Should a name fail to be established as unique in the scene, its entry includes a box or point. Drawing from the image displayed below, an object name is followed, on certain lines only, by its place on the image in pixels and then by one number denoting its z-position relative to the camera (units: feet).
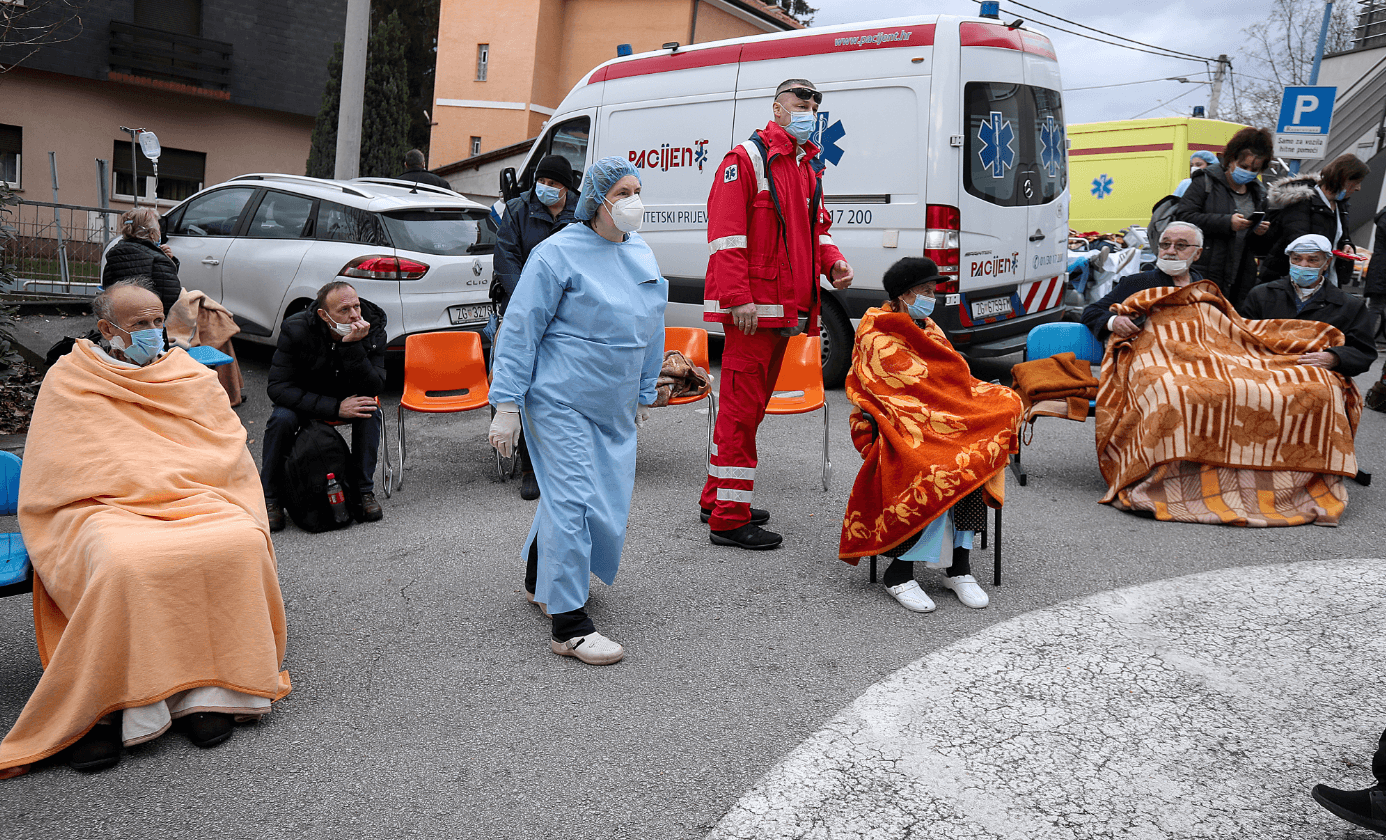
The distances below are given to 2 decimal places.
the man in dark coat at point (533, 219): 20.31
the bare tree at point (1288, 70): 113.50
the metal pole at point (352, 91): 33.83
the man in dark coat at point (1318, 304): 19.65
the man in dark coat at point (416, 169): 36.86
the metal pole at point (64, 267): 39.42
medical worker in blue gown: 12.80
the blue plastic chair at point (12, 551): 10.98
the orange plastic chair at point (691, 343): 23.02
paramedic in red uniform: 16.40
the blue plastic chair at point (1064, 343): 22.22
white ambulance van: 25.98
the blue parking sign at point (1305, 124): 42.19
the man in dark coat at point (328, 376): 18.21
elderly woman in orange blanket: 14.52
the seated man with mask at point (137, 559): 10.28
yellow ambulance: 51.70
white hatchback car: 26.02
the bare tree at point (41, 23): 55.36
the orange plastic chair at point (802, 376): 21.69
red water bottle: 18.20
